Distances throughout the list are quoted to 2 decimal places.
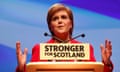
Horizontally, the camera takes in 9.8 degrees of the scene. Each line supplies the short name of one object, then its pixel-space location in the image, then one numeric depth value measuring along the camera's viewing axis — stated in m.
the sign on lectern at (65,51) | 4.86
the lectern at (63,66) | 4.73
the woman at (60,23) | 5.48
